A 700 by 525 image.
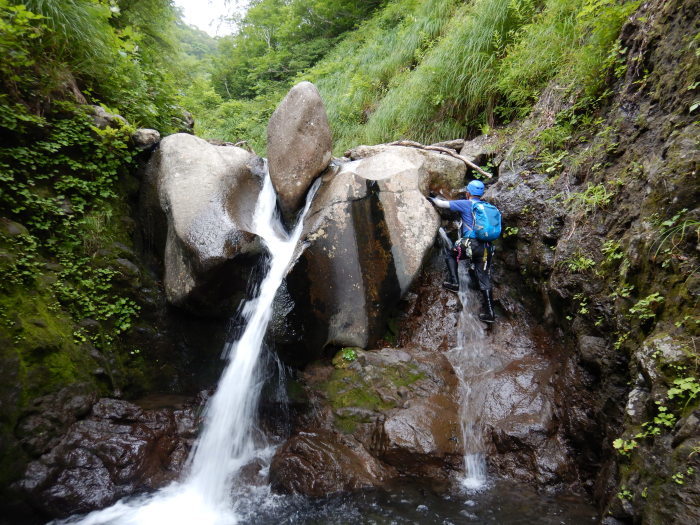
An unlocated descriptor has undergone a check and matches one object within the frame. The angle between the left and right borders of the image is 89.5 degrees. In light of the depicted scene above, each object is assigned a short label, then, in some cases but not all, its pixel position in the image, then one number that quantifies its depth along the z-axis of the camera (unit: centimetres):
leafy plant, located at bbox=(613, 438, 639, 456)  255
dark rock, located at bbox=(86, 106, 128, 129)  472
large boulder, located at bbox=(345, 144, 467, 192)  588
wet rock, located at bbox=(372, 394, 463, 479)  374
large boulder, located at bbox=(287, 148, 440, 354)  473
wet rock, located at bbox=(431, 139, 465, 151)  649
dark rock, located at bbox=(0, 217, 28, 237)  364
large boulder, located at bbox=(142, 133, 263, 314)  470
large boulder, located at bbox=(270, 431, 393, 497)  362
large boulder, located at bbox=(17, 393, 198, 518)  337
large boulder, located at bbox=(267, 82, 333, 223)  568
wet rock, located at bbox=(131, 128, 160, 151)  535
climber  486
